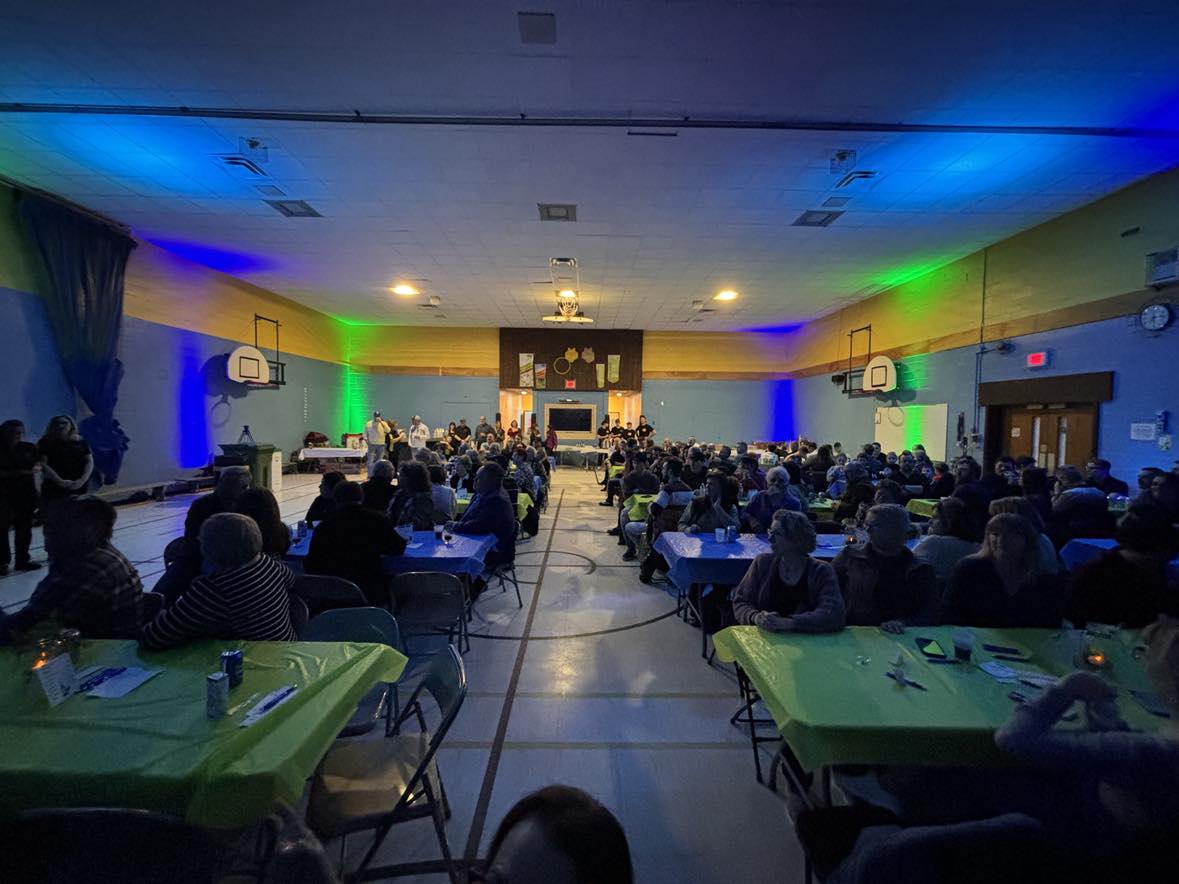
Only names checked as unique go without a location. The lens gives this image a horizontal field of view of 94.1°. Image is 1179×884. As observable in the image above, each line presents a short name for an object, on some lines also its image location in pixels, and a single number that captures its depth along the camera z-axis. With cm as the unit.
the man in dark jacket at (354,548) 346
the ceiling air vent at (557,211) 770
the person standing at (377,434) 1517
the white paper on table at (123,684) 176
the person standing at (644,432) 1609
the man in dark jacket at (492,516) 461
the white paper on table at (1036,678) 192
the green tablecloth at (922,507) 636
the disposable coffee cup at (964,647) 205
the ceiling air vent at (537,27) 401
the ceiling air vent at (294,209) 777
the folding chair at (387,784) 171
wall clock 640
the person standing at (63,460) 619
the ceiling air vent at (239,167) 638
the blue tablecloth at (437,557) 380
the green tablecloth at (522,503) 650
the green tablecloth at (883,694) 165
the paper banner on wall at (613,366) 1830
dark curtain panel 773
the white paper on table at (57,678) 168
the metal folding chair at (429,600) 330
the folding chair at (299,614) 258
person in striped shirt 211
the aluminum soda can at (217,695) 165
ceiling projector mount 1070
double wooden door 768
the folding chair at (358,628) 251
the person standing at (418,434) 1634
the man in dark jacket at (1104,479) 644
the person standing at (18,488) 560
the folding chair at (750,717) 257
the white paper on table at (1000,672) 197
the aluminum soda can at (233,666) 183
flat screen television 1923
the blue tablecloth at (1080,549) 419
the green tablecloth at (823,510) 624
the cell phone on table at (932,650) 215
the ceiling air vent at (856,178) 650
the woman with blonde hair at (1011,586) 246
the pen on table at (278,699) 171
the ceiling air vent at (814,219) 793
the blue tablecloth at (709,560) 380
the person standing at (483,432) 1517
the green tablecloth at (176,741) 139
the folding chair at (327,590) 297
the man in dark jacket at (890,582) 271
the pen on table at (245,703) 170
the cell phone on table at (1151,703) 173
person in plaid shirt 223
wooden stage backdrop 1812
